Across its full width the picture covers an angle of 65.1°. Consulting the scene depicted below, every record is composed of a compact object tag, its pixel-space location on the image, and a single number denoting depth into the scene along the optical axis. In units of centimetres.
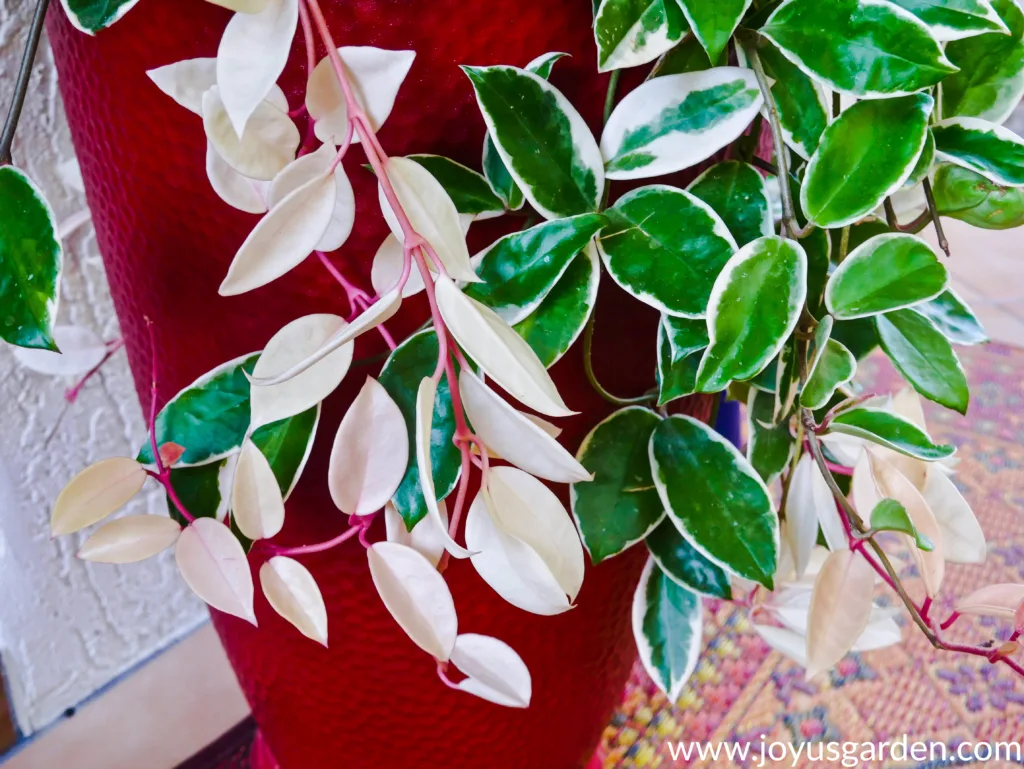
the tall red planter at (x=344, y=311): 25
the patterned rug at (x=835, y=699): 56
